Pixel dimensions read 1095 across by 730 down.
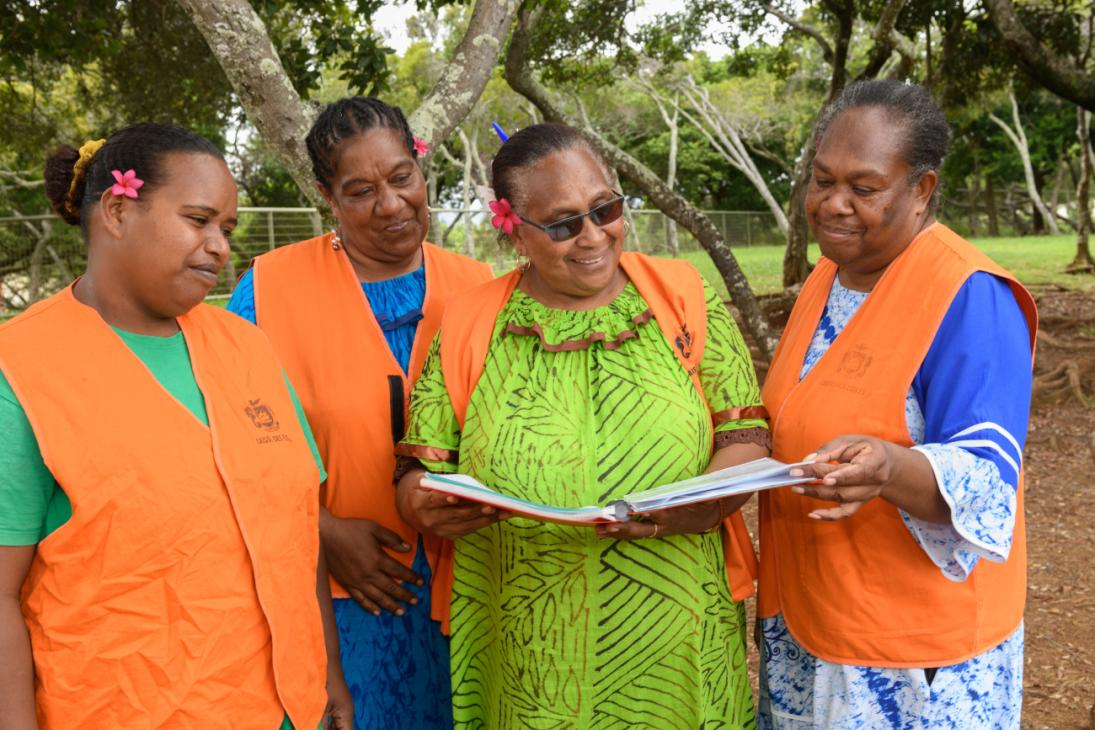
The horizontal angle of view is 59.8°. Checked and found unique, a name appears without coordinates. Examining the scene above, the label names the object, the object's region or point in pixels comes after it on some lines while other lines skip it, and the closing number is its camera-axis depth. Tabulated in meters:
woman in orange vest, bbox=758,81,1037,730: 1.94
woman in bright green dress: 2.24
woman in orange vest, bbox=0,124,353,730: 1.76
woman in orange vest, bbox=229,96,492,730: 2.62
